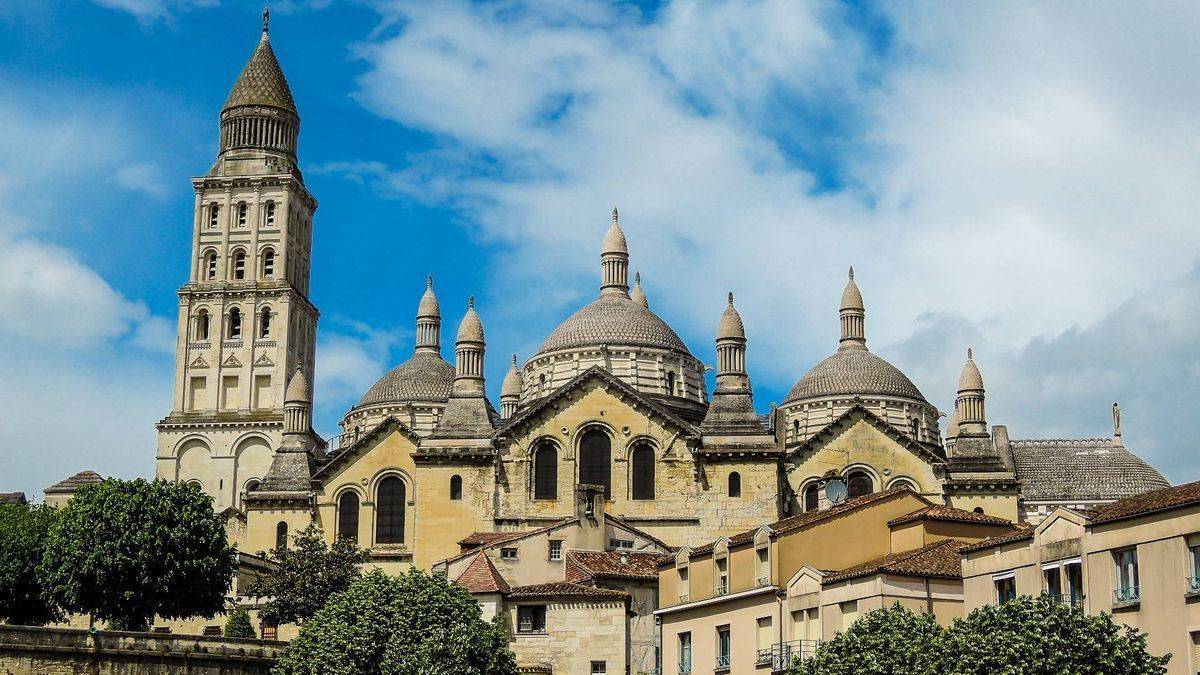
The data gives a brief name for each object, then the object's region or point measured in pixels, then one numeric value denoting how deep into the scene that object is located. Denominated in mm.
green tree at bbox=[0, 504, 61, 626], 67750
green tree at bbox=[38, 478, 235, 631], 63500
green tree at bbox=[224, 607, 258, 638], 67831
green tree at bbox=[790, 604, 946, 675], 38688
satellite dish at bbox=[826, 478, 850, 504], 60875
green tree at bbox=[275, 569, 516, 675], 52469
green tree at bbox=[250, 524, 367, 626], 69250
